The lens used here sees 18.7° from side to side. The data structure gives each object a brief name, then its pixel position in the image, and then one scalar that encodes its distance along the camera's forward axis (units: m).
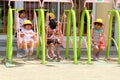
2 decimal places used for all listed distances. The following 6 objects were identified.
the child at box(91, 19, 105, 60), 11.09
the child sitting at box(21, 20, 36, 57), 10.39
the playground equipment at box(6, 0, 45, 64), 9.92
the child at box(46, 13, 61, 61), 10.87
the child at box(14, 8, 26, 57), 10.37
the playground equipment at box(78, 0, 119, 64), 10.30
